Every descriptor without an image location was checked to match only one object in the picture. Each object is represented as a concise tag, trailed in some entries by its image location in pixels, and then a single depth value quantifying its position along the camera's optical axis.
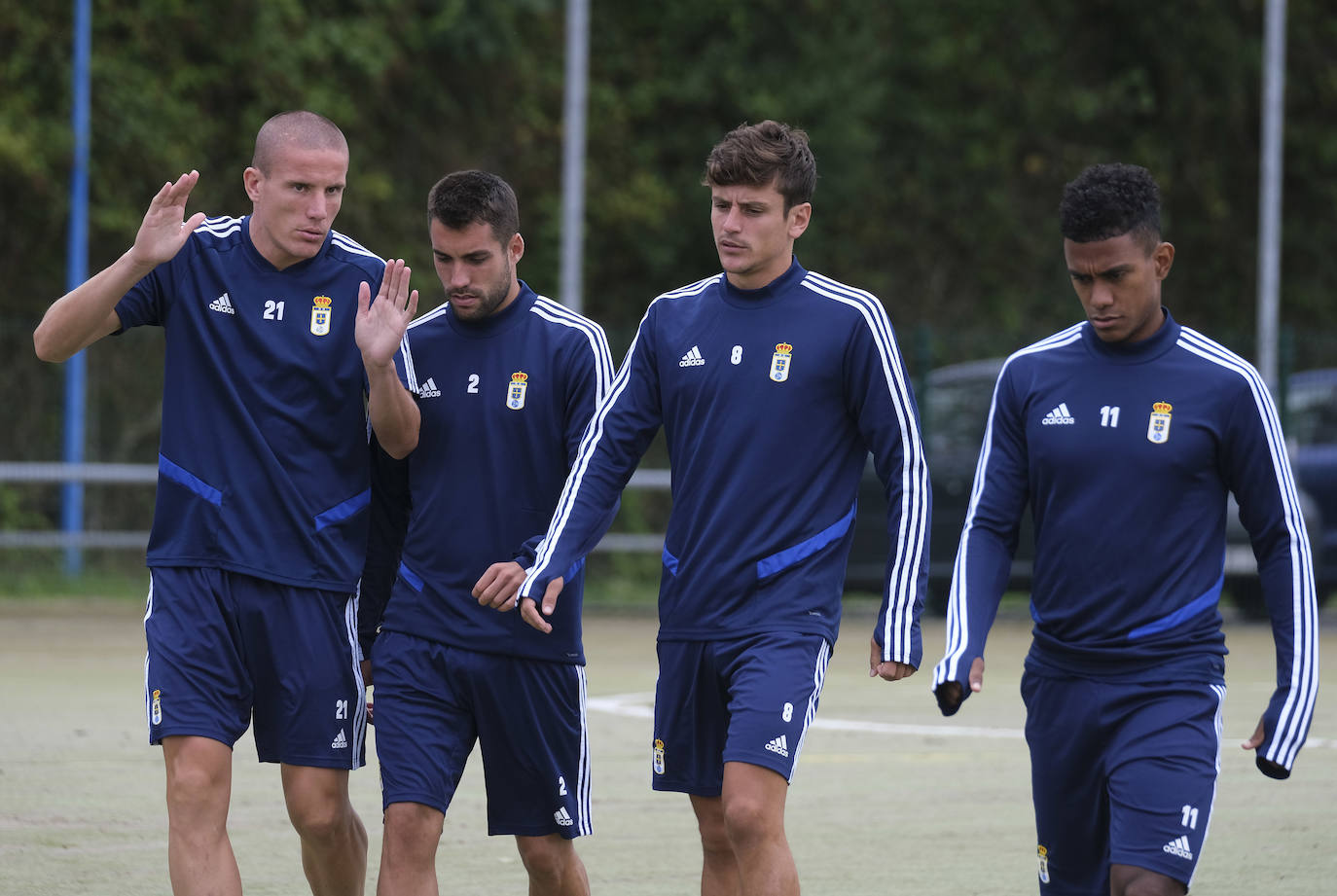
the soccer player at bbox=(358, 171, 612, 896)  12.48
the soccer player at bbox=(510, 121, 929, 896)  11.95
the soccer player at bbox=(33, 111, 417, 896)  12.21
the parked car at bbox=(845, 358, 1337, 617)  35.69
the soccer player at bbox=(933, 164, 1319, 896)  10.59
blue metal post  37.16
